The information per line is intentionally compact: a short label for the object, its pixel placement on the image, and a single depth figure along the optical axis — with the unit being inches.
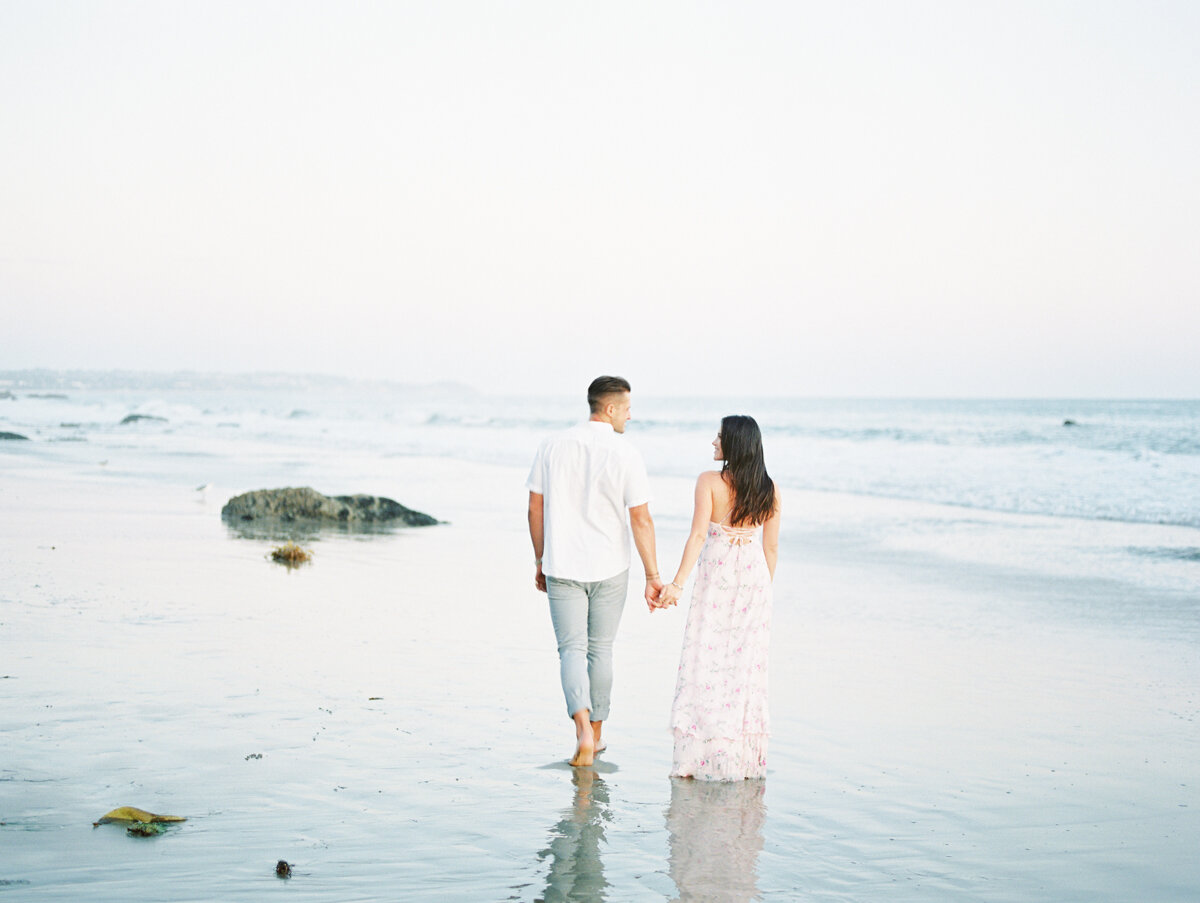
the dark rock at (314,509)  557.9
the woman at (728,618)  206.1
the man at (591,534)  214.2
